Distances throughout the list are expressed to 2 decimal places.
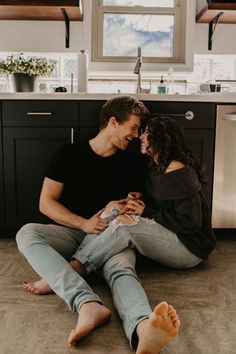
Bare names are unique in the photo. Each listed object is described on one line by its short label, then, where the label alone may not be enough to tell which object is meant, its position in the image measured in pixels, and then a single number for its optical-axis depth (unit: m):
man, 1.40
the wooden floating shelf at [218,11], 2.63
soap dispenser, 2.82
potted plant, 2.49
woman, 1.71
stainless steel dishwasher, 2.31
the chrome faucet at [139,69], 2.68
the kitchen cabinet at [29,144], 2.28
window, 2.94
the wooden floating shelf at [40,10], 2.55
